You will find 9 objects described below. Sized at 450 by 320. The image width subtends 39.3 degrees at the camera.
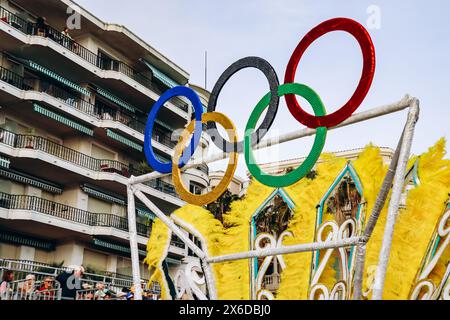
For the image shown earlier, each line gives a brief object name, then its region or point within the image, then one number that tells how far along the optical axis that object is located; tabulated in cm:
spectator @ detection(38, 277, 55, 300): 1345
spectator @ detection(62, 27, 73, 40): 2986
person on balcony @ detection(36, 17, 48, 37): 2814
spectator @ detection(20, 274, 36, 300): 1341
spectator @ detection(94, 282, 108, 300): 1476
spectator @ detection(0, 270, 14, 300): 1294
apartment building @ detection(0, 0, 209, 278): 2672
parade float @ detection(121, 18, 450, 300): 1040
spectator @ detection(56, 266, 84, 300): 1279
